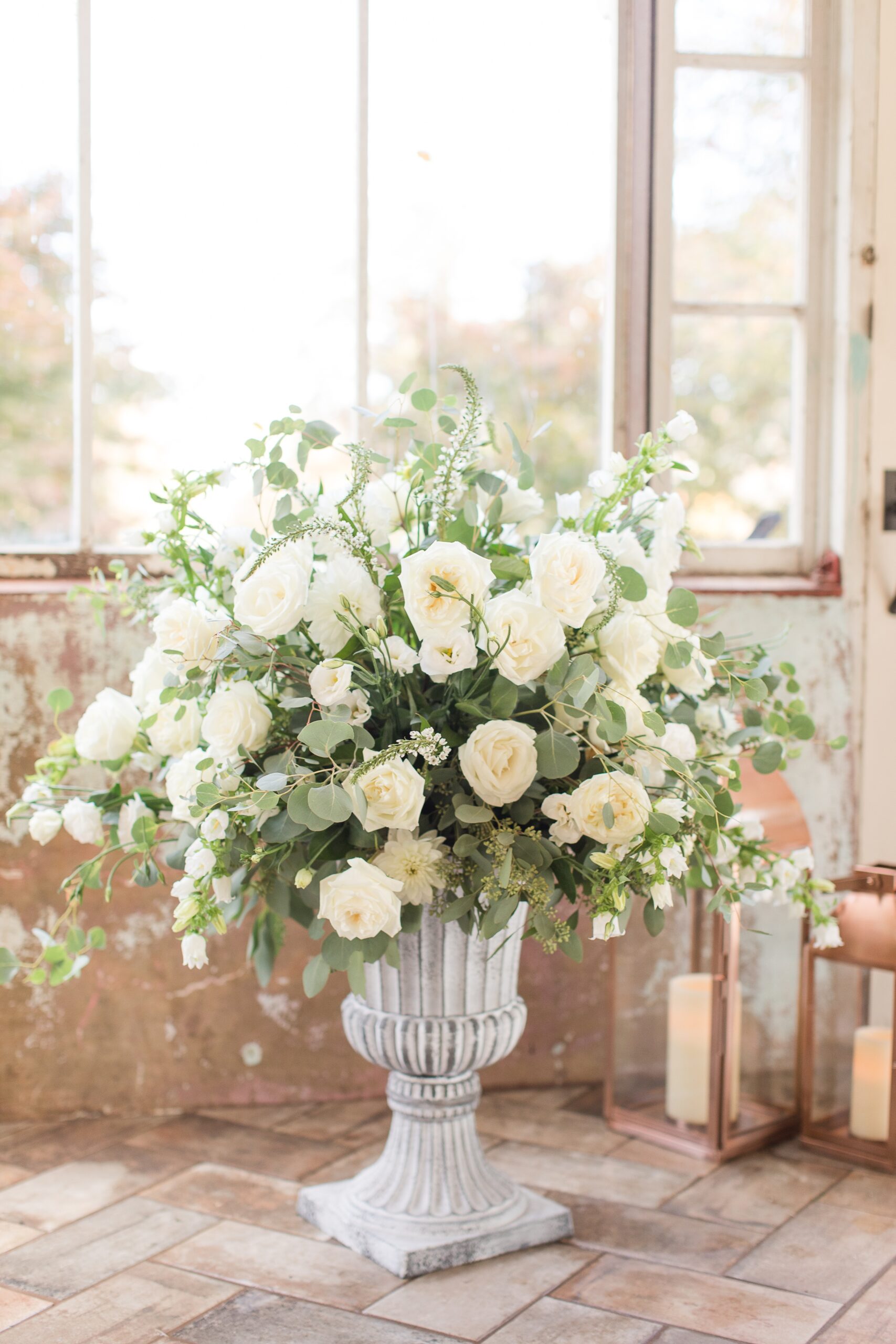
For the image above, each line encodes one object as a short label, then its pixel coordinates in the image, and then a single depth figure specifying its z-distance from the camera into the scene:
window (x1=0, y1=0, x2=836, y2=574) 2.03
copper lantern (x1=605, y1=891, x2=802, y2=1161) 1.81
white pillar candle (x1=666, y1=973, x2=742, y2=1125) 1.87
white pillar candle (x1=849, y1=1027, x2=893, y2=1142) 1.82
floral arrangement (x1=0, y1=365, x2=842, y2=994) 1.21
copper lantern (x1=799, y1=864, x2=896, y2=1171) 1.78
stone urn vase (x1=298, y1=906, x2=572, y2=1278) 1.46
